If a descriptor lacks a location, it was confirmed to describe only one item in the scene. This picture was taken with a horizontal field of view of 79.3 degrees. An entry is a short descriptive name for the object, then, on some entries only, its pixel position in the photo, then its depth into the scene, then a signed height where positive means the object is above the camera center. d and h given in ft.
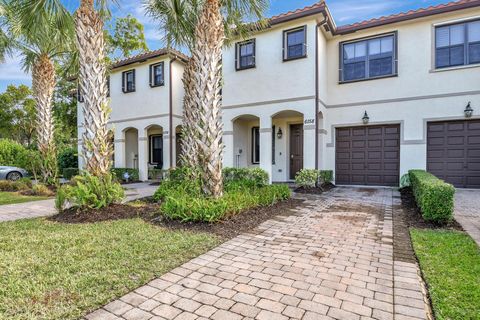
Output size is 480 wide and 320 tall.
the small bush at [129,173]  49.83 -3.09
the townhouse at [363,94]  33.09 +7.62
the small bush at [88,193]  20.12 -2.71
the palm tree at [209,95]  20.26 +4.28
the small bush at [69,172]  52.21 -3.01
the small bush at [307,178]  33.04 -2.67
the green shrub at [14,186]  35.99 -3.80
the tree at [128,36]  77.61 +32.49
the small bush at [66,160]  59.98 -0.94
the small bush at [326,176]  36.08 -2.73
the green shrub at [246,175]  34.88 -2.45
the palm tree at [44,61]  30.35 +12.01
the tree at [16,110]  93.81 +15.25
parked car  46.38 -2.82
